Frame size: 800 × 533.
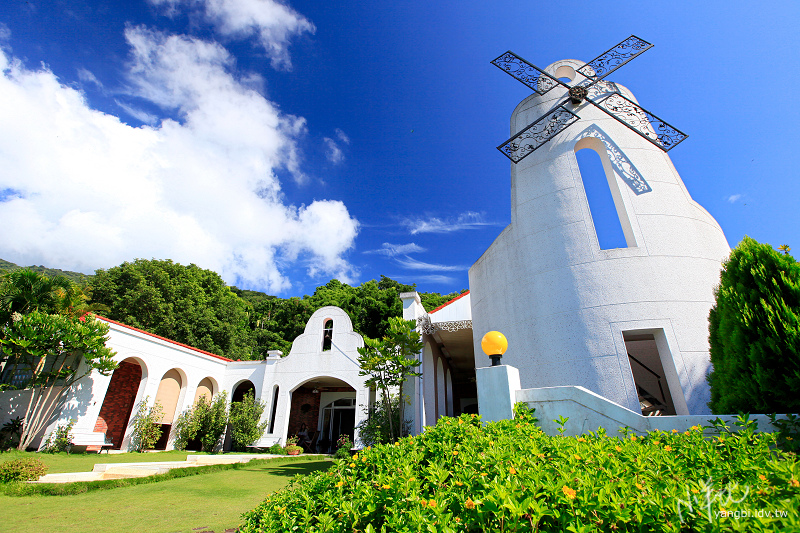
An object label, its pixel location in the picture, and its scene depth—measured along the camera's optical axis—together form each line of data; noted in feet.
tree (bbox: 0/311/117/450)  31.07
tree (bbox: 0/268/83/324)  34.42
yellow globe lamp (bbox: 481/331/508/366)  17.99
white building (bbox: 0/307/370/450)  36.14
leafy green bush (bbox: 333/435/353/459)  34.37
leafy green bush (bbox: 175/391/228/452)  44.52
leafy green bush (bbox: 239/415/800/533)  4.73
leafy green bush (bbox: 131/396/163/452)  39.17
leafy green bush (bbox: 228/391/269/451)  43.92
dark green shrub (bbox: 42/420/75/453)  32.73
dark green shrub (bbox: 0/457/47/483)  20.79
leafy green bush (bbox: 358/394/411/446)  35.76
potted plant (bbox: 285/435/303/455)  44.24
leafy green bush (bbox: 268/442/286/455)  43.68
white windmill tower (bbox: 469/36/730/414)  22.00
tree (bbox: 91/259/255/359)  79.30
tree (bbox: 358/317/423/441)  32.45
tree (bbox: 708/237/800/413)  12.94
